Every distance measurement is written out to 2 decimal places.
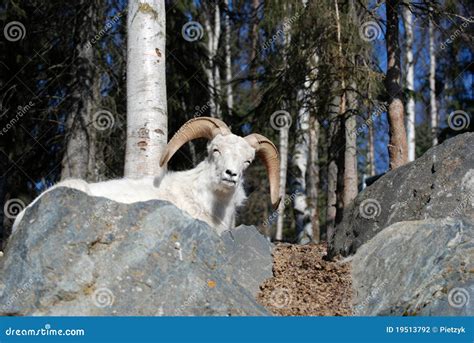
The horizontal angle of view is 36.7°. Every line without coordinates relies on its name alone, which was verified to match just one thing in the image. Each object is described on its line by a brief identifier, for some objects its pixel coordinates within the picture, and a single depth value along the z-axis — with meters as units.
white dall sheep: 9.39
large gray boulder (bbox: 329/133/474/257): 8.52
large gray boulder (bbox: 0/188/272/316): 6.16
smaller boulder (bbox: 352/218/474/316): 6.74
